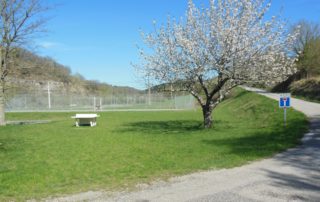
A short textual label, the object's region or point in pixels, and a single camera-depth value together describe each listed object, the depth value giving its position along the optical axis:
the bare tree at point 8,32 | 13.32
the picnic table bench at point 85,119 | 16.22
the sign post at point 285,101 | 11.49
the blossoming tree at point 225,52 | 12.58
